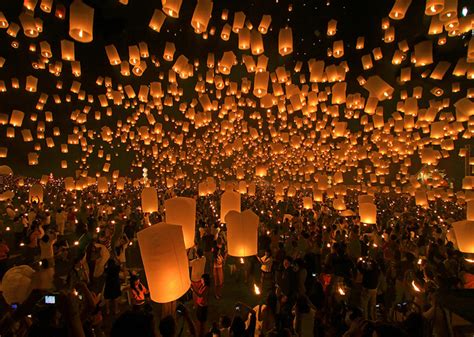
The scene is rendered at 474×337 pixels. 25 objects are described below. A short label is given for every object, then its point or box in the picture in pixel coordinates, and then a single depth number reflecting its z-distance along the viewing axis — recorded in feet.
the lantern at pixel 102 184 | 50.53
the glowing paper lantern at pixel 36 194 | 44.29
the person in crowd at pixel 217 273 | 21.80
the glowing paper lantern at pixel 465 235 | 18.79
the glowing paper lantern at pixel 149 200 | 29.91
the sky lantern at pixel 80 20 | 14.42
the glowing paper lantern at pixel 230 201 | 22.31
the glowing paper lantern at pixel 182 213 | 15.34
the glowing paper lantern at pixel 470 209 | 24.97
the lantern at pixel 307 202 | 44.36
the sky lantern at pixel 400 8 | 18.93
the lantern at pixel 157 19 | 22.66
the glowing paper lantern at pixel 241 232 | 16.26
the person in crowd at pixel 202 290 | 16.25
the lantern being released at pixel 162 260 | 10.40
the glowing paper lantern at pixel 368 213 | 29.43
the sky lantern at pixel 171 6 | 15.91
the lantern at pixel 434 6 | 14.70
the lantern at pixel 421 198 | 43.34
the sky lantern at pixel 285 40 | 21.33
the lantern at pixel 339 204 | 41.08
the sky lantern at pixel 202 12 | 16.74
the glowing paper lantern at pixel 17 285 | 9.99
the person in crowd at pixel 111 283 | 16.26
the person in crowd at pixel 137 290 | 15.55
